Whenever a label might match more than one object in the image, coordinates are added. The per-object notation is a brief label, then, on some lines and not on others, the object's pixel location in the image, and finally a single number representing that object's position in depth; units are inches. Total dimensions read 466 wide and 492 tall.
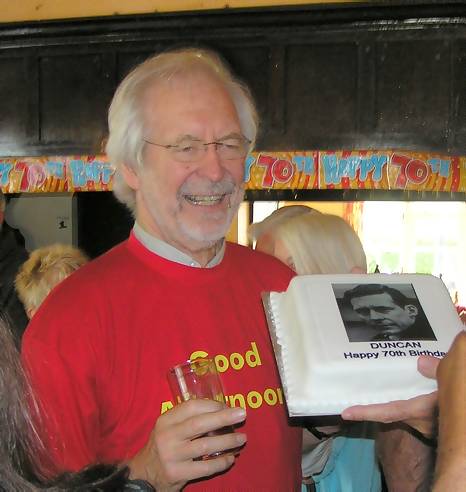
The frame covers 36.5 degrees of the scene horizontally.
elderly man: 55.1
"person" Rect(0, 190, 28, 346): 112.3
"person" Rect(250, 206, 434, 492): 70.2
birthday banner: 177.3
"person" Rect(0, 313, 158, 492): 34.8
